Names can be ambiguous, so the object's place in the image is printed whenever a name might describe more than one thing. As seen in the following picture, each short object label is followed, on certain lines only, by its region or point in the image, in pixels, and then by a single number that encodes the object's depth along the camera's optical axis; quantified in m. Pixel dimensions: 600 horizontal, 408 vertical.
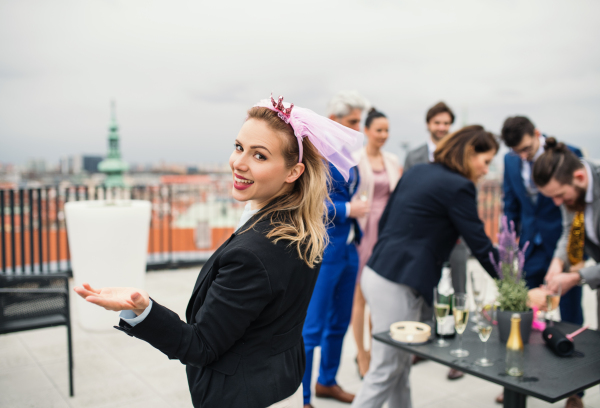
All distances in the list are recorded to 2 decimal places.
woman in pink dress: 3.16
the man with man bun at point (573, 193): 2.24
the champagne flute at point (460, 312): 1.76
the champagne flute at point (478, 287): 2.06
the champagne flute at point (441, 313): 1.80
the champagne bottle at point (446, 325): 1.83
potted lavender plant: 1.87
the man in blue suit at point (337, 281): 2.49
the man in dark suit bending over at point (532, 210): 2.97
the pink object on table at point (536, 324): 2.08
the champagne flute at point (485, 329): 1.62
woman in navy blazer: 2.05
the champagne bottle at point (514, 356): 1.52
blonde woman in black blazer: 0.97
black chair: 2.56
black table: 1.42
